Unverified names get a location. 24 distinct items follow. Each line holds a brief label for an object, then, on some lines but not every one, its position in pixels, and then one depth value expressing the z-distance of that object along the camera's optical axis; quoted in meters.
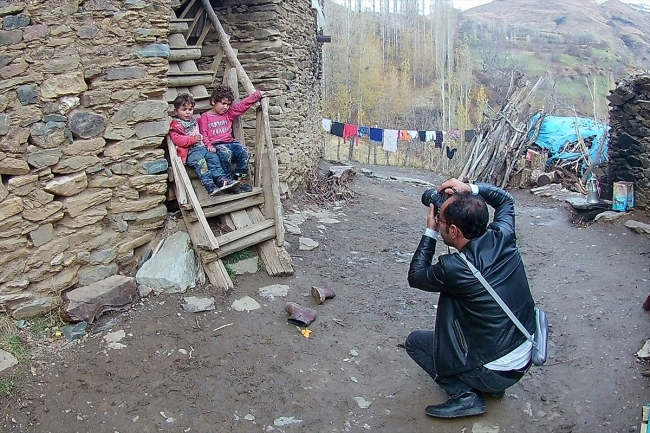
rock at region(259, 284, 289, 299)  5.06
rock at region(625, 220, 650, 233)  7.35
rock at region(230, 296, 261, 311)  4.75
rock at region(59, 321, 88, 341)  4.06
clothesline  17.80
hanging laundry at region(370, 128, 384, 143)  18.12
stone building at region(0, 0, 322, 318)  4.00
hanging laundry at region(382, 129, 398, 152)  17.97
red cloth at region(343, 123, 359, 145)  17.75
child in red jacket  5.05
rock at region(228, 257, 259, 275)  5.27
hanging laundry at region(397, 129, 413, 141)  18.16
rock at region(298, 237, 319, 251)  6.45
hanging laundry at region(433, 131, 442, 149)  18.35
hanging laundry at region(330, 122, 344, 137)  17.88
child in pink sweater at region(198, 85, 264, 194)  5.50
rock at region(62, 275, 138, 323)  4.18
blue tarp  13.38
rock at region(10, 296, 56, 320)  4.01
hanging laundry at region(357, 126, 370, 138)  18.21
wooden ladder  4.96
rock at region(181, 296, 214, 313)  4.58
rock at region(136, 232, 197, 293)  4.71
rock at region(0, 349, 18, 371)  3.59
